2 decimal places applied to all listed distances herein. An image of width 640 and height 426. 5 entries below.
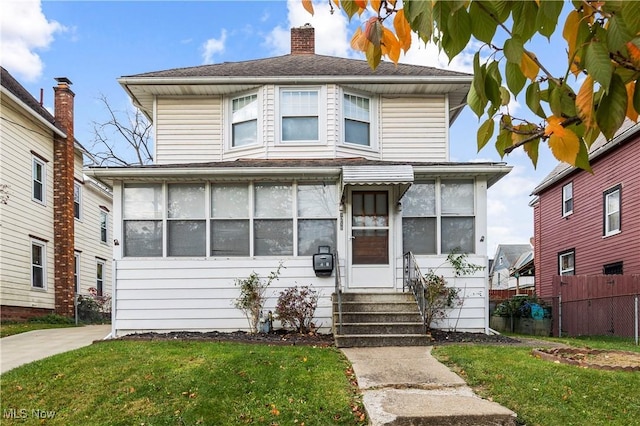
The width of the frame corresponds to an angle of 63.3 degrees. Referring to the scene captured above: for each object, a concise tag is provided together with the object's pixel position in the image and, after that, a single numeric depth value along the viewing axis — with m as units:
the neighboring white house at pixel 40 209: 15.12
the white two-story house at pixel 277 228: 10.59
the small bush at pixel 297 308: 9.95
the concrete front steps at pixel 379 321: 8.80
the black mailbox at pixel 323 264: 10.54
